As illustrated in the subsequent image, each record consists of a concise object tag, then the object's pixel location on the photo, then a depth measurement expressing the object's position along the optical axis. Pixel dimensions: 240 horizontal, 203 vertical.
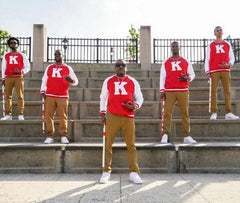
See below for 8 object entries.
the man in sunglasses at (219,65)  6.05
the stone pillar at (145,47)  11.79
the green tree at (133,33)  26.52
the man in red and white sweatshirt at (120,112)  4.07
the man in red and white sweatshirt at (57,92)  5.27
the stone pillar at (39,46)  11.53
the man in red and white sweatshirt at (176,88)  5.25
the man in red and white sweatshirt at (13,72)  6.21
